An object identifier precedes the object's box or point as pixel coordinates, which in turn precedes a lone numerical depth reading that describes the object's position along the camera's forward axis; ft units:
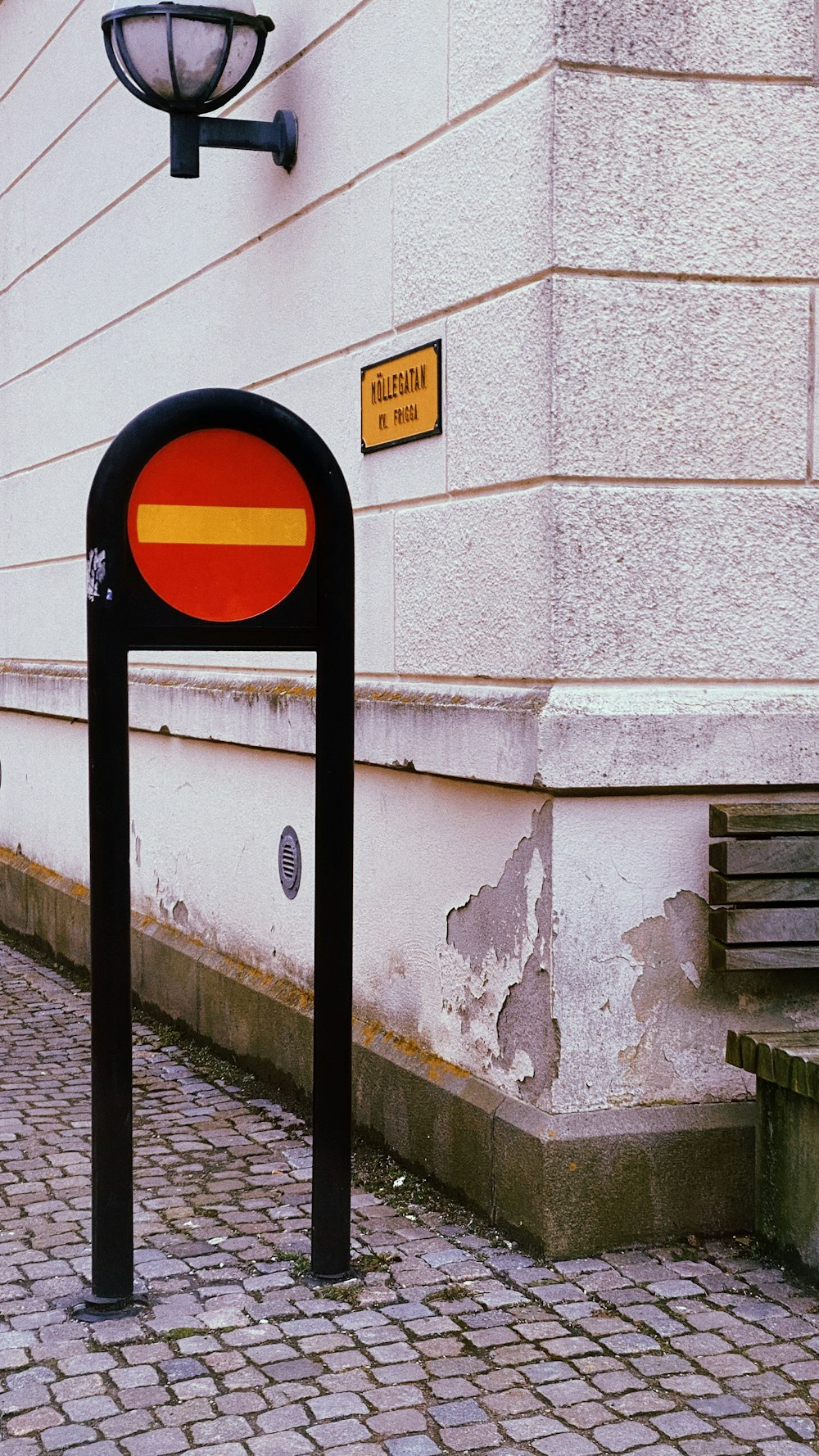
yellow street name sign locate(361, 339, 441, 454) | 14.82
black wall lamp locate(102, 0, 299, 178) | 16.61
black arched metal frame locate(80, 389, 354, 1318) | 11.64
